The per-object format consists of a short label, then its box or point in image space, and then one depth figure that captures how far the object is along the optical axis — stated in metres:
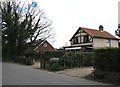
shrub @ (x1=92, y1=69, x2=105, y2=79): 7.29
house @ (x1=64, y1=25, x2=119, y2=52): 24.30
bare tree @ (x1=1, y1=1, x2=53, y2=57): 22.93
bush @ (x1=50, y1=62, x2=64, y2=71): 11.46
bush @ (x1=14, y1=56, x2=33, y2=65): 17.38
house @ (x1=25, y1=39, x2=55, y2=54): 25.16
